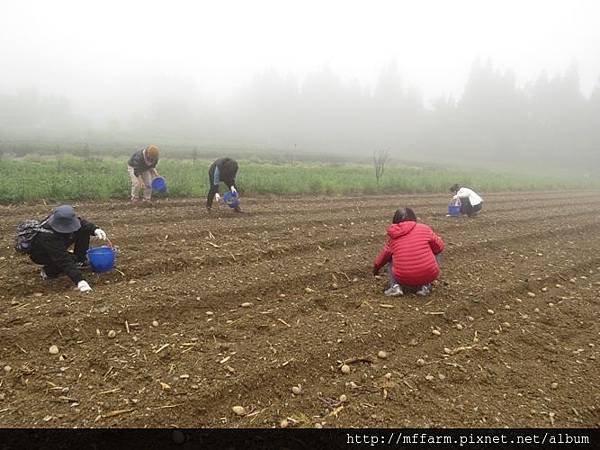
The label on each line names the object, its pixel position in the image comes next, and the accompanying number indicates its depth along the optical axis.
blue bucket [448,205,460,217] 11.75
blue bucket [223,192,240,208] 9.80
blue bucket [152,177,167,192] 9.77
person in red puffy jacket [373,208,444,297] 5.26
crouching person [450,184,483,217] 11.38
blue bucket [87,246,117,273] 5.63
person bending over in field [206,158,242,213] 9.30
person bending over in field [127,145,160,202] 9.44
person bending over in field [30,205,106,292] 5.00
